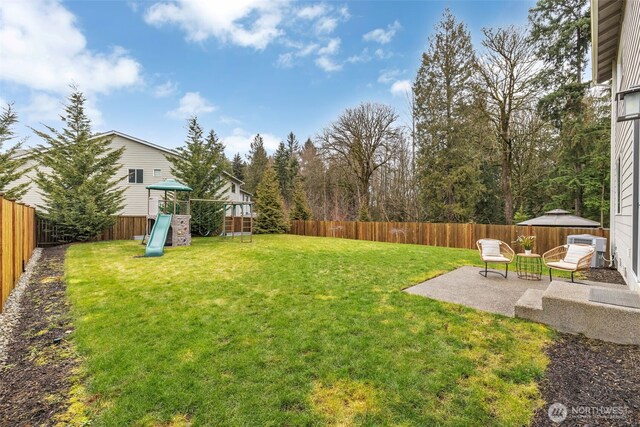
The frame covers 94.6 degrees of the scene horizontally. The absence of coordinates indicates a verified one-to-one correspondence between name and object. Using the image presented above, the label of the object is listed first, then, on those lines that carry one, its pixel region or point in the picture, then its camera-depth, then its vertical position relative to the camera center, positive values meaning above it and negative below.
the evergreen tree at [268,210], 19.97 +0.17
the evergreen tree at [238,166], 39.09 +6.39
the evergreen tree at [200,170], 15.48 +2.19
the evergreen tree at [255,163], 35.59 +6.37
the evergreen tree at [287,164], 33.95 +5.92
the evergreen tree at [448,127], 16.86 +5.11
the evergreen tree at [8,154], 11.67 +2.29
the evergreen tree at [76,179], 12.09 +1.35
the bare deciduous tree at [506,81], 15.12 +7.05
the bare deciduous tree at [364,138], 20.86 +5.41
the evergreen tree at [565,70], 13.86 +7.15
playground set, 9.87 -0.48
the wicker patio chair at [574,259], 4.98 -0.78
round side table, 6.09 -1.28
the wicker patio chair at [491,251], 6.29 -0.80
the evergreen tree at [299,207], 20.92 +0.41
